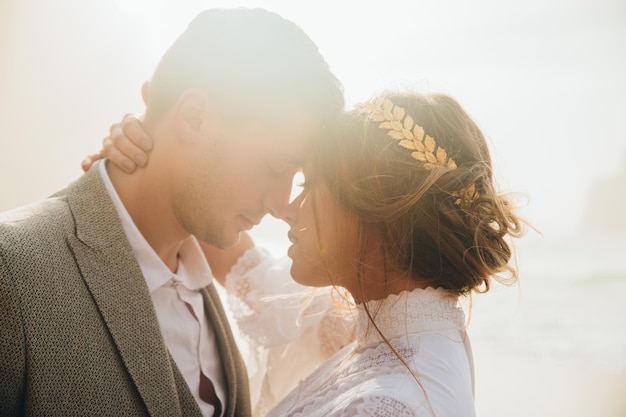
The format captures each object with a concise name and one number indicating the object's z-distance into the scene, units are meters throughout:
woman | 0.83
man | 0.79
